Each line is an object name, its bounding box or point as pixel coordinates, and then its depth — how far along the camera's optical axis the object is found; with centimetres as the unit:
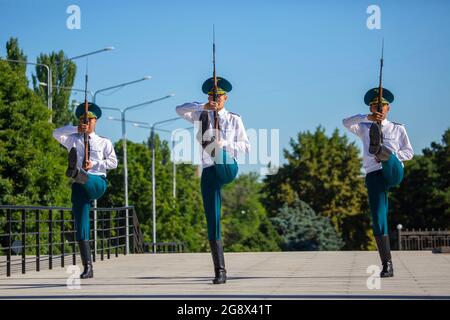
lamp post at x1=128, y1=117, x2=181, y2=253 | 6519
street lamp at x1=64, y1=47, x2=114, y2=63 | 4295
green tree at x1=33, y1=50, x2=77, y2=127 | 6750
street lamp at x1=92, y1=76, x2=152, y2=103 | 5324
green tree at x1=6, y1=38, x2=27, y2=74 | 6144
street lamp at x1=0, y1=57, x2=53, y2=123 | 4503
